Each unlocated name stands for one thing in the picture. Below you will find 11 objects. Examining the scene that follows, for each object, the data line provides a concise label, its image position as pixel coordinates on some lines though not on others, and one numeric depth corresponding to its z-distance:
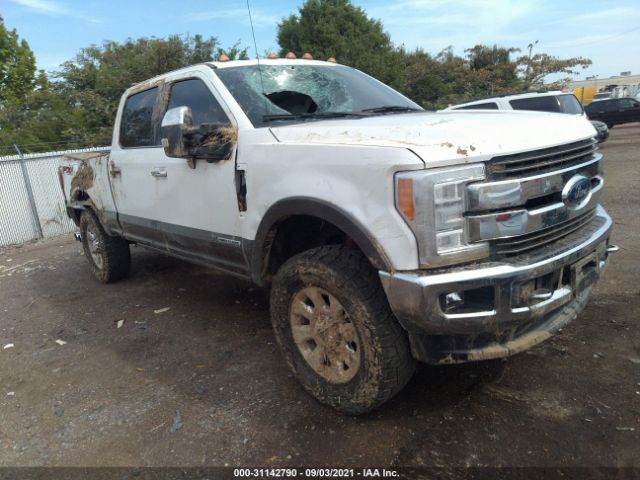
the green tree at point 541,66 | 26.53
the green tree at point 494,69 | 25.08
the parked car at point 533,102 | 10.88
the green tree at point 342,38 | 23.11
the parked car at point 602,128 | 12.80
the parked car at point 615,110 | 21.44
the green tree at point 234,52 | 17.60
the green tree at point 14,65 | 26.88
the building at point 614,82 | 38.23
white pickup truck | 2.18
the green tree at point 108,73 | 15.05
